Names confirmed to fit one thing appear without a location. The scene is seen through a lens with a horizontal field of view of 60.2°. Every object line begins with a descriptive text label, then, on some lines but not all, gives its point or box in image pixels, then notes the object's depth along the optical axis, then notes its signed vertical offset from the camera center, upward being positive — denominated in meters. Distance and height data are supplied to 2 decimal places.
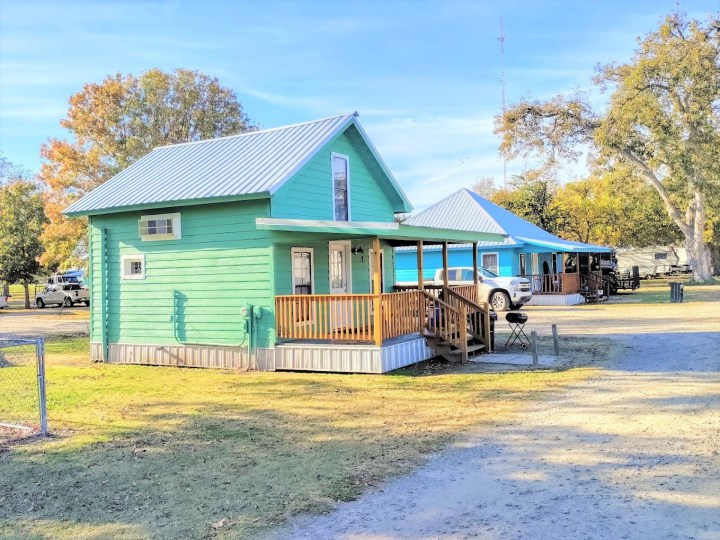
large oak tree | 34.59 +9.55
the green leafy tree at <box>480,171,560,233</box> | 47.22 +6.15
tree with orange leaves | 28.14 +7.68
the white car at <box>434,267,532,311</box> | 24.30 -0.14
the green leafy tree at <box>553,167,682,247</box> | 49.72 +5.59
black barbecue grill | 13.55 -1.07
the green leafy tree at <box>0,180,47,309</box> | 35.89 +3.68
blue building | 28.83 +1.54
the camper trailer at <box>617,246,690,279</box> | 57.84 +2.09
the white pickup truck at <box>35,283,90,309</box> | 36.81 +0.14
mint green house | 11.79 +0.68
